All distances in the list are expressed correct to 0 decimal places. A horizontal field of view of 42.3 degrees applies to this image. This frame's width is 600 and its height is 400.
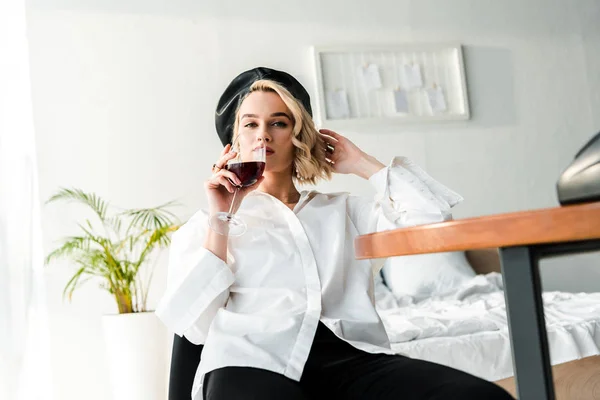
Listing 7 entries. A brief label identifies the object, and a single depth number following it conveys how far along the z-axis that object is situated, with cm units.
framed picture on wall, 462
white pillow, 395
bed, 270
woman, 144
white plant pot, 340
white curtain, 337
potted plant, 341
